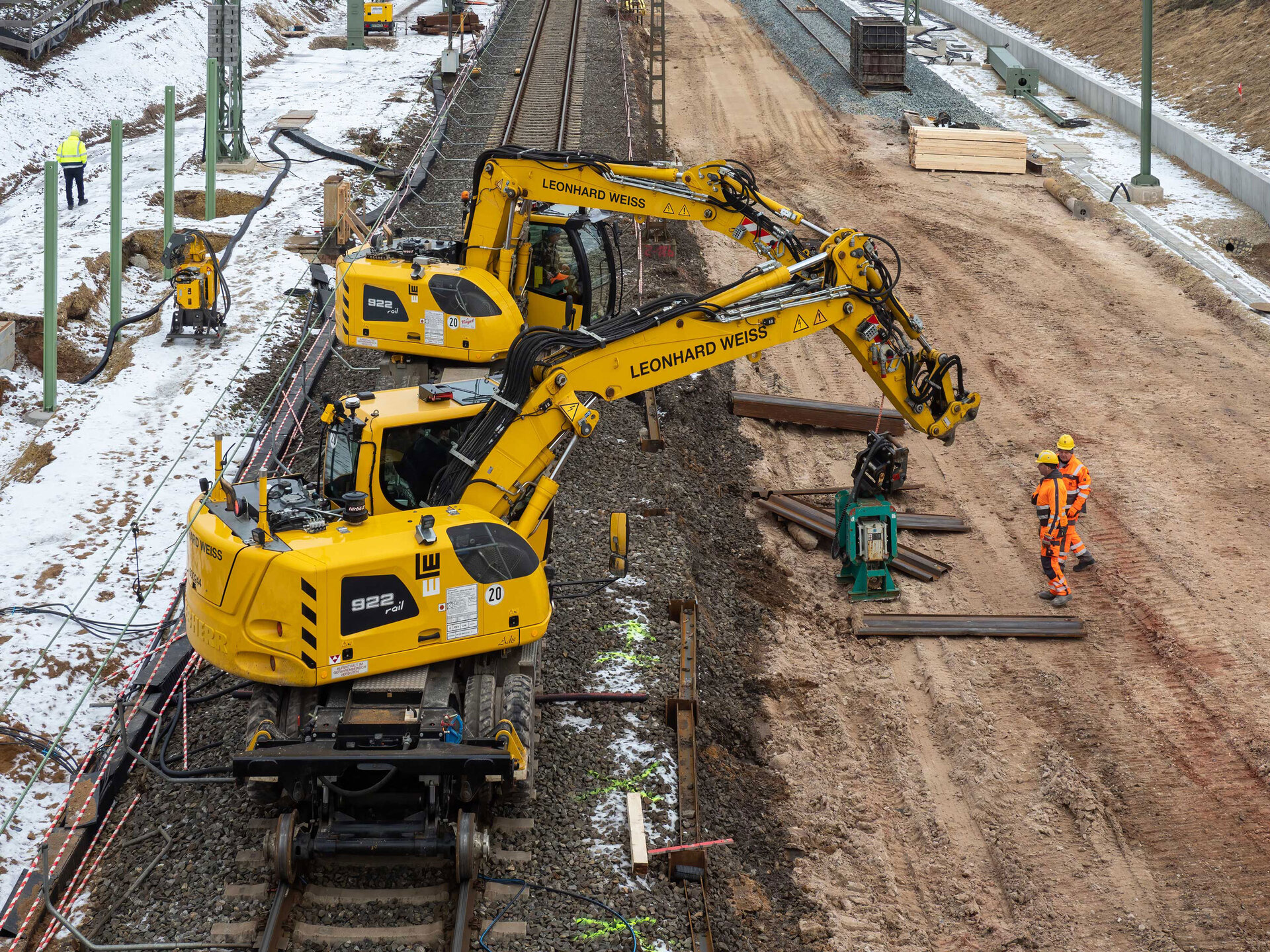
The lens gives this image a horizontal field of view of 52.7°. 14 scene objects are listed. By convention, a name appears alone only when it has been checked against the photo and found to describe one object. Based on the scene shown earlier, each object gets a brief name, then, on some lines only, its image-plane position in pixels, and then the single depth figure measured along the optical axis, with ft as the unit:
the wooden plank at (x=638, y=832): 29.53
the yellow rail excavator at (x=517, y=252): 48.06
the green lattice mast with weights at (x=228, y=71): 81.56
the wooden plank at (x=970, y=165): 94.53
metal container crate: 113.70
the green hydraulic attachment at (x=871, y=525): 44.42
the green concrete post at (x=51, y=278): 53.36
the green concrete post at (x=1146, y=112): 82.38
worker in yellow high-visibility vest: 76.28
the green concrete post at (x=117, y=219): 58.49
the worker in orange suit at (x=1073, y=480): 44.34
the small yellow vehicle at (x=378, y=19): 131.54
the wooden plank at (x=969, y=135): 94.68
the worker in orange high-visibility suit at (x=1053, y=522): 44.06
